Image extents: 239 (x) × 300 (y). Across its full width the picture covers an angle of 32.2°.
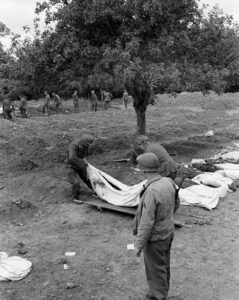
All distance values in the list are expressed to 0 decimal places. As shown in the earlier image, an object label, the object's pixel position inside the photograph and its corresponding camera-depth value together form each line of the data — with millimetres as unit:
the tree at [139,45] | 9734
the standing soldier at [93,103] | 25269
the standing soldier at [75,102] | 25106
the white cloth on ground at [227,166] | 10625
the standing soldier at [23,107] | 21477
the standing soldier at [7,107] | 19859
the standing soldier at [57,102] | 24298
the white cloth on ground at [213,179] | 9203
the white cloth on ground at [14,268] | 5594
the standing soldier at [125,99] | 26344
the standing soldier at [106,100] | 26236
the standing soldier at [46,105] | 23962
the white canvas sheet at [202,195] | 8227
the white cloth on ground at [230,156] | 12008
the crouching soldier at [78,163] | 8258
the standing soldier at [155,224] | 4305
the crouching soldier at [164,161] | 6875
